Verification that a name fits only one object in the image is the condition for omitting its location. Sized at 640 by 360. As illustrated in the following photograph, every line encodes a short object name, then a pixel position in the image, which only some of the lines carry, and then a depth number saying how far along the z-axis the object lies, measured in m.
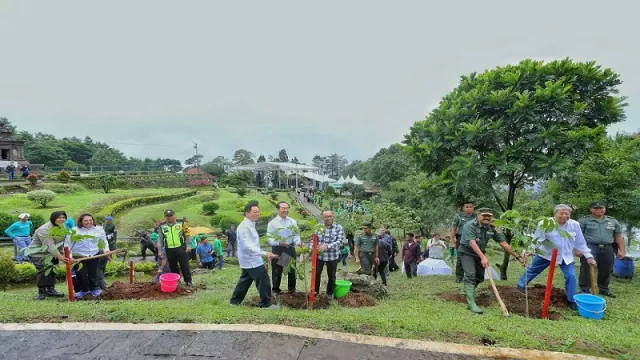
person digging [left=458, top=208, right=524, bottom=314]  5.14
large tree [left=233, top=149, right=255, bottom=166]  93.31
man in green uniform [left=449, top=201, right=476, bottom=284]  7.12
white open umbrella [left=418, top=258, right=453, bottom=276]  9.32
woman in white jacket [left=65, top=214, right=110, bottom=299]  5.87
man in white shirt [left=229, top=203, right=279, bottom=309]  4.84
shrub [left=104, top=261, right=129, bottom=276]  9.84
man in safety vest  6.80
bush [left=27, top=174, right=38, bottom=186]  26.67
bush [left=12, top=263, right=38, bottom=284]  8.59
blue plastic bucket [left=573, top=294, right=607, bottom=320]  4.74
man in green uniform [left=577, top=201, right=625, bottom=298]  5.99
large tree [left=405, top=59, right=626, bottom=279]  6.69
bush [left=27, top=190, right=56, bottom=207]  19.58
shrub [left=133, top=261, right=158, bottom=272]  10.58
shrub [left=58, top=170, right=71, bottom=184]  30.48
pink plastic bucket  6.34
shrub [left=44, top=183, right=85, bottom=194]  26.36
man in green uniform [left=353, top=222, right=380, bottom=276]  7.70
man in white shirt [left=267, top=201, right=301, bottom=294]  5.45
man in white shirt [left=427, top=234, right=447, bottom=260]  10.45
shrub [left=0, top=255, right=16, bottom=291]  8.27
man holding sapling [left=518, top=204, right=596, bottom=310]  5.16
